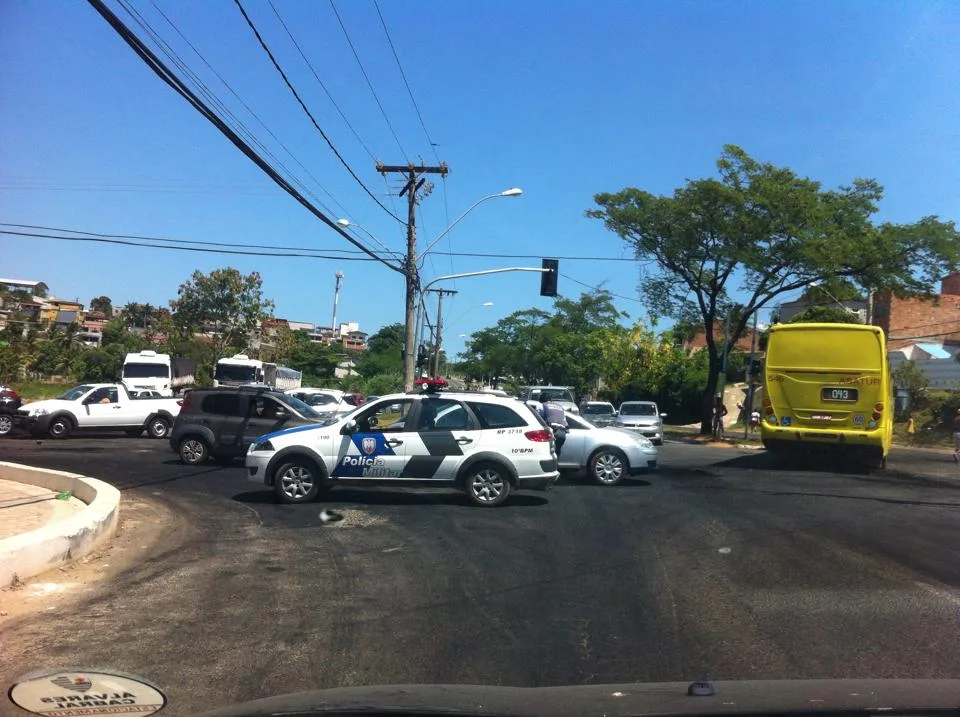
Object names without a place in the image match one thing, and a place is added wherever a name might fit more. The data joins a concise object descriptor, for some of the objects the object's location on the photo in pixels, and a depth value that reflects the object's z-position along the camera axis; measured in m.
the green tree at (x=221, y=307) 59.25
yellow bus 16.30
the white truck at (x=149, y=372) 32.34
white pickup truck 23.12
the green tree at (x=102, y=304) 156.89
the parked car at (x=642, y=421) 28.98
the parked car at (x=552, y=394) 30.26
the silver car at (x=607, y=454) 14.88
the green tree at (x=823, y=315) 43.49
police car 11.77
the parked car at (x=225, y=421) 17.08
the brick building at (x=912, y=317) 56.34
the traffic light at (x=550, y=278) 25.55
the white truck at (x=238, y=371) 38.62
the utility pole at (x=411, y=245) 27.45
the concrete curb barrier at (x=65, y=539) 6.94
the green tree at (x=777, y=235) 30.25
